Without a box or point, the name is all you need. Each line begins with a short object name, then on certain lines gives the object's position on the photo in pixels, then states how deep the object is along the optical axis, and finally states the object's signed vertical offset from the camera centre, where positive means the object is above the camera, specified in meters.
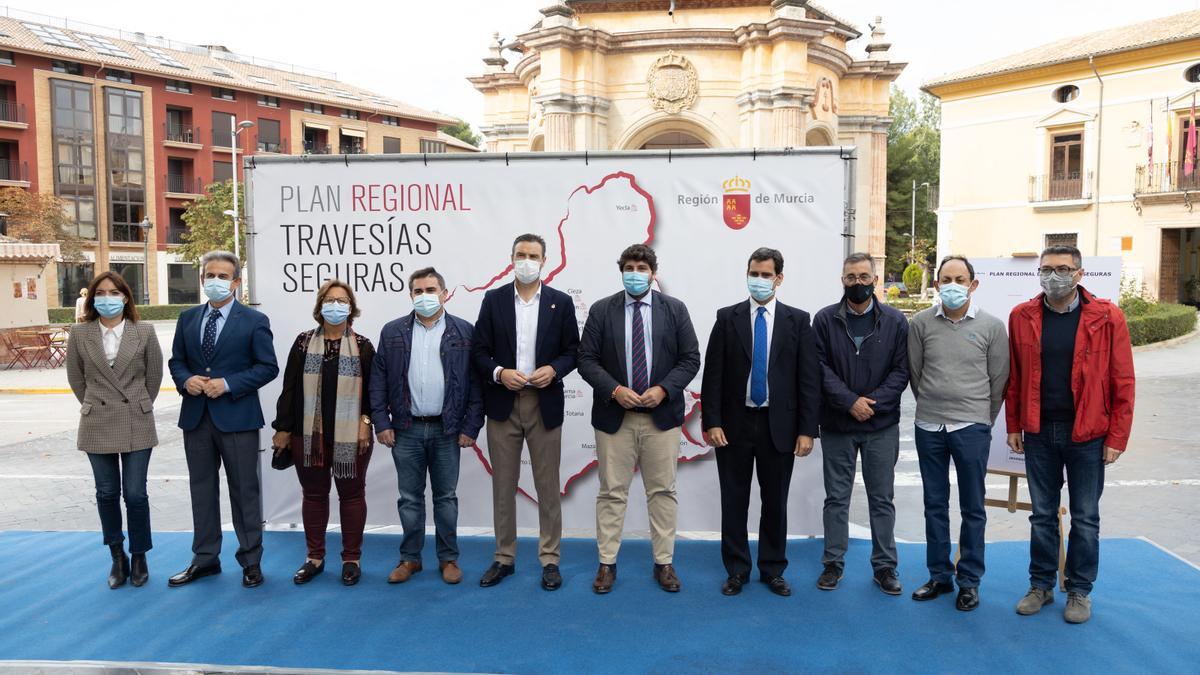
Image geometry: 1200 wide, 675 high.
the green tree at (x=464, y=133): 69.69 +14.51
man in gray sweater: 4.37 -0.62
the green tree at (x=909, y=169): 49.00 +8.03
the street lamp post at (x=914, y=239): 42.56 +3.40
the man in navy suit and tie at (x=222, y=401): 4.76 -0.61
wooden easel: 4.96 -1.29
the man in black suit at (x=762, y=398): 4.60 -0.59
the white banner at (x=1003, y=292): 5.04 +0.02
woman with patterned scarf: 4.77 -0.67
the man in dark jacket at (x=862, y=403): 4.57 -0.60
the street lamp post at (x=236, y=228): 29.77 +2.80
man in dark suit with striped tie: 4.65 -0.50
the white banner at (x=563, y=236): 5.41 +0.42
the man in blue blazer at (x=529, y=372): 4.77 -0.44
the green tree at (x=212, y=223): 35.81 +3.41
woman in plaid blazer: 4.66 -0.61
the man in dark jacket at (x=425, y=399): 4.79 -0.60
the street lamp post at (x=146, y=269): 39.31 +1.50
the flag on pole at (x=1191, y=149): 26.62 +4.86
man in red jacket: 4.05 -0.57
